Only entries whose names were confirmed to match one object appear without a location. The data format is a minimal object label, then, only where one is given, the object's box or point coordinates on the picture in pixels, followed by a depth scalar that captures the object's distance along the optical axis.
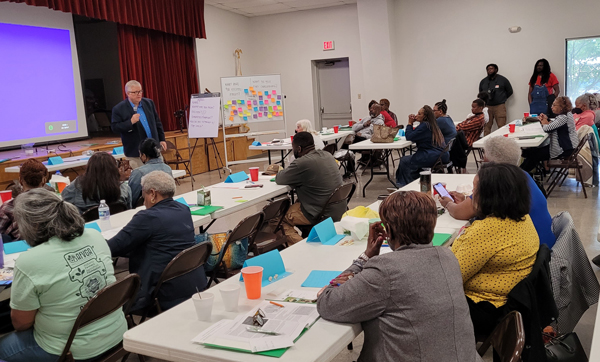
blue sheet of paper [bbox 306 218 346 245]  2.81
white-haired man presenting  6.12
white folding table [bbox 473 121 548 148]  6.16
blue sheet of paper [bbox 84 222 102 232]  3.27
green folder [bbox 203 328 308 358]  1.62
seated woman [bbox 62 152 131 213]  3.93
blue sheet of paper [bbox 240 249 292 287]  2.28
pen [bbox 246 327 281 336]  1.74
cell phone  3.37
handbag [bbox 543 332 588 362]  2.23
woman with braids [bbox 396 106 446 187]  6.61
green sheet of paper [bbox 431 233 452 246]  2.65
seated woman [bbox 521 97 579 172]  6.32
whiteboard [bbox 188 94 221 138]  8.68
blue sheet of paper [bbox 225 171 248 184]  5.00
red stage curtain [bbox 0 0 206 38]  7.68
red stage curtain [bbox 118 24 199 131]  9.20
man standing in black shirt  11.30
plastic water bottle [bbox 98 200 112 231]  3.32
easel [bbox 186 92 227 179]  10.16
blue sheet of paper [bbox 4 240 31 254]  2.99
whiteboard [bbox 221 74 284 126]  9.29
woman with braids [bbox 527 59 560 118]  10.71
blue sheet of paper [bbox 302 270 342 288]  2.19
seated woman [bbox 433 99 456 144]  6.97
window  10.61
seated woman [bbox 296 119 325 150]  6.41
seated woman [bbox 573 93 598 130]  7.09
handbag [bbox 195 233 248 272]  3.38
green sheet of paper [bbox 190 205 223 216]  3.72
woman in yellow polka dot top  2.20
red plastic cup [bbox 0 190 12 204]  4.12
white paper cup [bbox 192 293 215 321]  1.88
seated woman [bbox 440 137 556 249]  2.73
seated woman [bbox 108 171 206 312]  2.78
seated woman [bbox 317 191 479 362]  1.65
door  13.06
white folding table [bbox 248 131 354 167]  7.73
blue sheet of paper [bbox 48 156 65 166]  6.68
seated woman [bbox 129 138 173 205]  4.42
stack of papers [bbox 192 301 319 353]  1.67
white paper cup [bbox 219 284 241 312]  1.97
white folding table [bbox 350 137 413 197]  7.19
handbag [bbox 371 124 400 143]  7.35
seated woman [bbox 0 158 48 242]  3.47
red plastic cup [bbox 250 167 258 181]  4.91
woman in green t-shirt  2.11
